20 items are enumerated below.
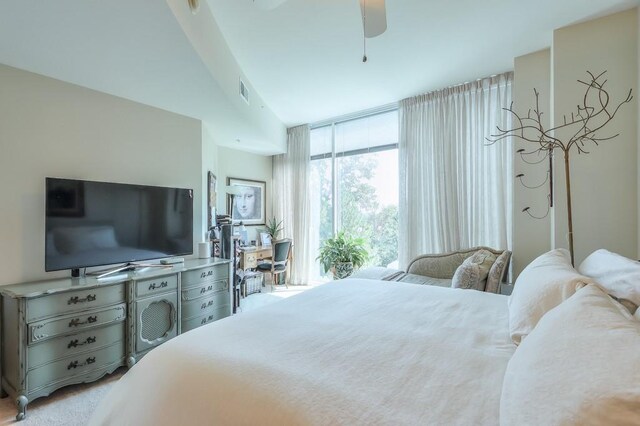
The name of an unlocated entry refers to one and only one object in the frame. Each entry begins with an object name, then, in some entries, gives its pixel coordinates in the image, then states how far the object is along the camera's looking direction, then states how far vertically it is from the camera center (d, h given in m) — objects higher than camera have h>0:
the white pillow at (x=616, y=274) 1.15 -0.28
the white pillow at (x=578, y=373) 0.55 -0.36
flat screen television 2.25 -0.05
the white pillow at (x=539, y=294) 1.19 -0.35
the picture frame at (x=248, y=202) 4.90 +0.25
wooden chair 4.66 -0.72
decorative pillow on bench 2.54 -0.54
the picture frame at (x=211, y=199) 3.84 +0.24
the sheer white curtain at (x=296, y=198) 5.09 +0.33
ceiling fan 1.60 +1.15
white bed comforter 0.81 -0.54
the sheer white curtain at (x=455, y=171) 3.26 +0.54
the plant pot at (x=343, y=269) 4.29 -0.80
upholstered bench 2.99 -0.62
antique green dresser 1.94 -0.83
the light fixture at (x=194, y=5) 1.52 +1.12
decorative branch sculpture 2.28 +0.74
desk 4.60 -0.66
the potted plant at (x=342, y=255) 4.31 -0.61
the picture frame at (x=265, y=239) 5.20 -0.42
